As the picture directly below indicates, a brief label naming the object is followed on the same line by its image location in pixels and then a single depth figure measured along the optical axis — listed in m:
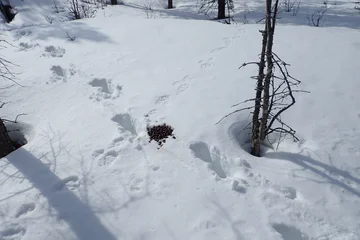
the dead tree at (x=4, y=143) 4.08
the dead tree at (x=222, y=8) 11.54
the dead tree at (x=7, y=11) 13.35
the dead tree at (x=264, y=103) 2.99
